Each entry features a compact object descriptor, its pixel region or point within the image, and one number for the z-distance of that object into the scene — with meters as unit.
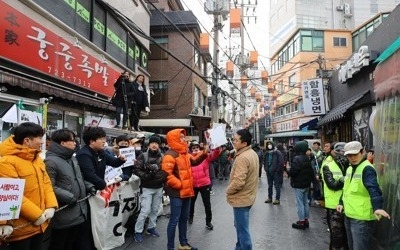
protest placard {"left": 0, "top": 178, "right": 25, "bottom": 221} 3.03
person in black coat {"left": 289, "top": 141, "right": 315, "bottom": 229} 7.89
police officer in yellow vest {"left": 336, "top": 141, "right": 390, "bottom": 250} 4.45
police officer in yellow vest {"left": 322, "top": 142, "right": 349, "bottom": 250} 5.43
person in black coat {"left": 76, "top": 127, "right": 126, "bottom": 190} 4.62
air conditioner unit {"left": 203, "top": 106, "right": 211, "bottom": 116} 30.19
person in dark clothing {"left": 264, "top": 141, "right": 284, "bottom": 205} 11.21
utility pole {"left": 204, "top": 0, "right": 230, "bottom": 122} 17.77
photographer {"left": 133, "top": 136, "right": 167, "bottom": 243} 6.59
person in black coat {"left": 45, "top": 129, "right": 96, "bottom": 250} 4.01
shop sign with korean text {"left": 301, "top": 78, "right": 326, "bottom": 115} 18.38
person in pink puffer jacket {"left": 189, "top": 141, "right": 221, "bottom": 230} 7.72
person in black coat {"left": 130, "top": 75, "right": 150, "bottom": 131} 11.34
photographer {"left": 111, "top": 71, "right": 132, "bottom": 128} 10.65
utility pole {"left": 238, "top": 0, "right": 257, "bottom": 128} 27.81
